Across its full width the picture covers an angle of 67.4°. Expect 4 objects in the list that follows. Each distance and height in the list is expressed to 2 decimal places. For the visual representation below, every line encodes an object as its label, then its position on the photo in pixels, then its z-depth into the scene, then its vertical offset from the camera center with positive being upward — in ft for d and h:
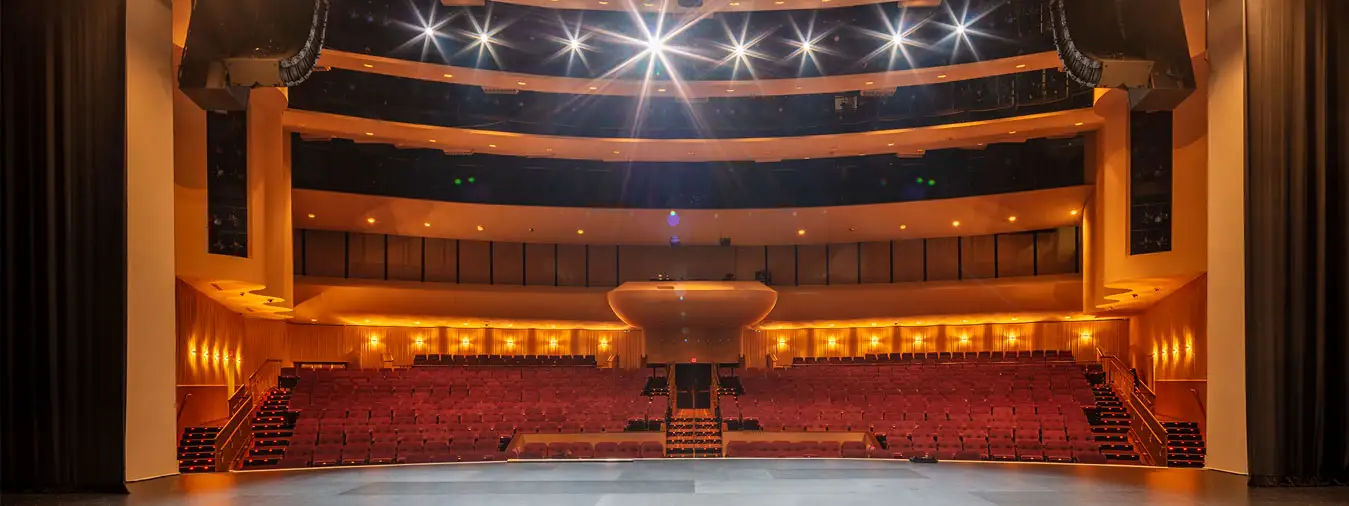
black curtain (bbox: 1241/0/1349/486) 37.55 +0.53
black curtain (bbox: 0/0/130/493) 36.11 +0.52
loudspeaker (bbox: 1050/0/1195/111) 40.83 +8.94
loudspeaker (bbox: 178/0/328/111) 40.16 +8.85
